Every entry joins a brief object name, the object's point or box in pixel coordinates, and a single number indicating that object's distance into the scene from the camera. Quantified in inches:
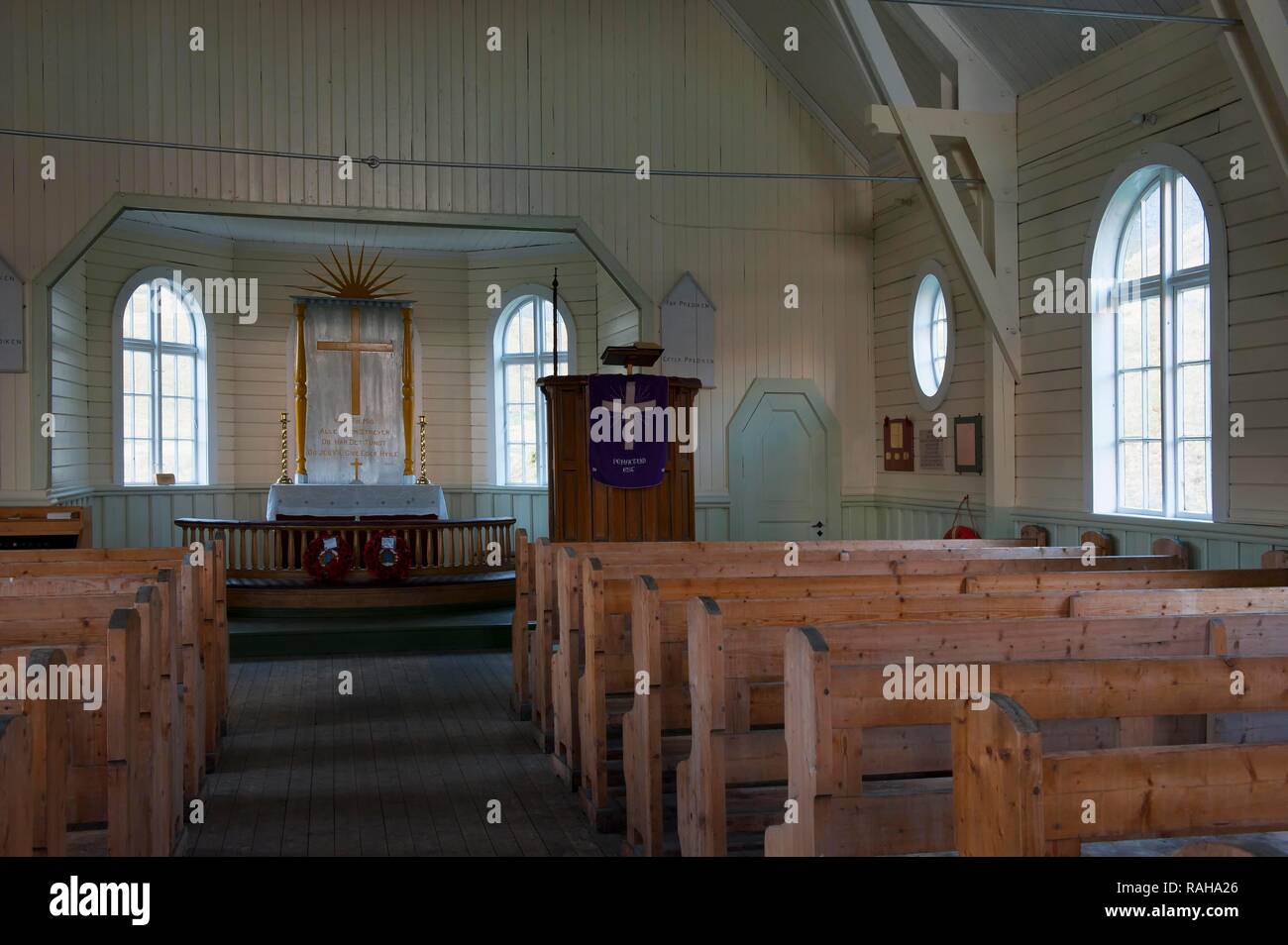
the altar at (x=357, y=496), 332.5
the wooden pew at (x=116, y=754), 108.0
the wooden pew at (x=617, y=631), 155.6
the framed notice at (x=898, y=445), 384.5
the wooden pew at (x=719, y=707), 120.1
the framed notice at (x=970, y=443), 333.7
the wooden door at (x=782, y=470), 402.3
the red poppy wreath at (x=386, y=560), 330.6
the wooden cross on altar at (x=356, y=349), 488.6
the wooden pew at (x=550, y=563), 212.2
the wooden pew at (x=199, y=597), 183.3
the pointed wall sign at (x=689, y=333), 389.4
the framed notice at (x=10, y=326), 339.3
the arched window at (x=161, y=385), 456.1
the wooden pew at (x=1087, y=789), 64.5
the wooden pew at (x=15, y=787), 65.2
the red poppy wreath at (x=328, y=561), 328.5
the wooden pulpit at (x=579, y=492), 305.6
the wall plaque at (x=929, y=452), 363.6
